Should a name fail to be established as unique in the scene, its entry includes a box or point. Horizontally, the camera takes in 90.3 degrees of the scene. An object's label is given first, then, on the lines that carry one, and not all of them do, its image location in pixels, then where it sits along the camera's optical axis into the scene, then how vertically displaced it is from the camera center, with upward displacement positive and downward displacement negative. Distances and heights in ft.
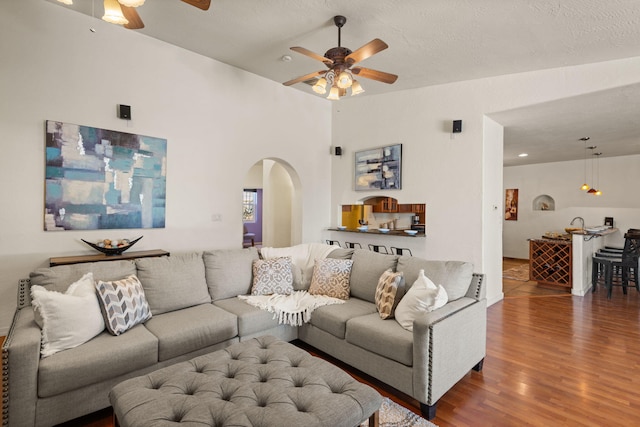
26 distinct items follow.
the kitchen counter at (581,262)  15.90 -2.44
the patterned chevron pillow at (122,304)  7.07 -2.18
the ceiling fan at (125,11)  6.12 +4.08
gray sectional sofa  5.74 -2.78
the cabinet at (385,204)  20.74 +0.57
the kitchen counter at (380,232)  15.72 -1.04
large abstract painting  10.49 +1.12
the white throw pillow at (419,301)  7.29 -2.06
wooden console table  9.90 -1.57
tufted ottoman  4.38 -2.81
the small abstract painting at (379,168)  16.29 +2.36
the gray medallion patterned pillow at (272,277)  10.20 -2.13
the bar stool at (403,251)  16.16 -1.96
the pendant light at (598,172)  25.44 +3.39
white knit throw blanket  9.06 -2.72
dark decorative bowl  10.69 -1.33
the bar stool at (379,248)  16.90 -1.91
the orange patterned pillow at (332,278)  10.06 -2.14
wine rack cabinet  17.26 -2.72
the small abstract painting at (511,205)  29.14 +0.81
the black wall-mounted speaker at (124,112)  11.64 +3.63
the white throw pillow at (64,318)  6.18 -2.19
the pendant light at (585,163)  18.82 +4.13
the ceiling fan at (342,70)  9.27 +4.53
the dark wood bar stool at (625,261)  15.64 -2.36
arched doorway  22.88 +0.48
